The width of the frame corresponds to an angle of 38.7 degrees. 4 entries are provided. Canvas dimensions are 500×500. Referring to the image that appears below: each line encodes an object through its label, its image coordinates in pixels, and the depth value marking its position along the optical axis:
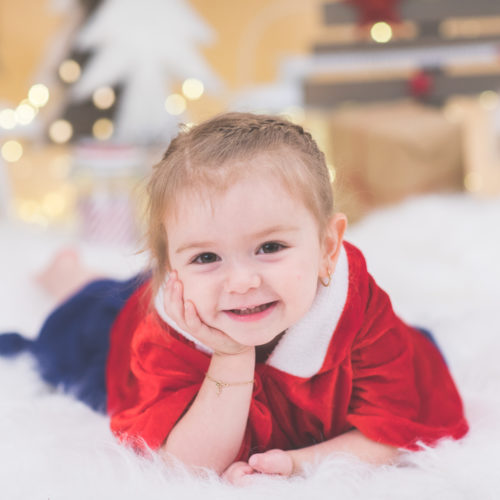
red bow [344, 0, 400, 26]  2.70
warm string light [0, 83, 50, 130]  2.40
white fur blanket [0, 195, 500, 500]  0.79
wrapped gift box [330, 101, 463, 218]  2.17
